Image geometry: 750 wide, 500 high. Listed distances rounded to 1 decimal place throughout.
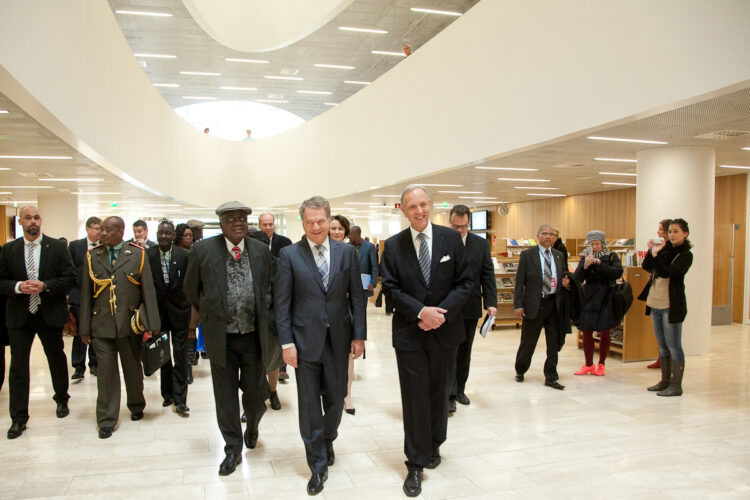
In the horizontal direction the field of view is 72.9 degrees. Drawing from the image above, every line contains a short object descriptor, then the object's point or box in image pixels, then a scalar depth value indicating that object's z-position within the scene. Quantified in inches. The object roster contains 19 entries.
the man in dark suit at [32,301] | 170.6
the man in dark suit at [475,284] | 182.2
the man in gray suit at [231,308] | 137.6
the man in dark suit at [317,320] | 126.3
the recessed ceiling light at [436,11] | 506.3
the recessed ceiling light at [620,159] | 341.1
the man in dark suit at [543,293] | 221.0
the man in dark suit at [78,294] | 245.9
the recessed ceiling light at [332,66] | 684.1
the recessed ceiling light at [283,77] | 731.3
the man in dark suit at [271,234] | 208.8
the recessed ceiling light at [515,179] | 454.4
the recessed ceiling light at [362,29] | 542.0
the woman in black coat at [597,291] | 238.1
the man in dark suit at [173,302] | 190.7
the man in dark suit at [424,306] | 126.4
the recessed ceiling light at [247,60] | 656.8
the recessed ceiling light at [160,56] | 652.1
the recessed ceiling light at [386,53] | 631.2
